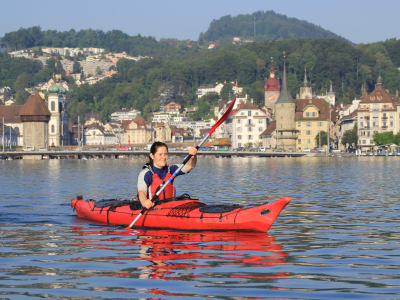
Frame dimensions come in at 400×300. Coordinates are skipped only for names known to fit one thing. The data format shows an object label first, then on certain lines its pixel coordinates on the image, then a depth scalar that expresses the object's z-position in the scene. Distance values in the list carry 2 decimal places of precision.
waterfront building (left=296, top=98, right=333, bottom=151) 178.50
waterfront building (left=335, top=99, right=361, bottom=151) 181.49
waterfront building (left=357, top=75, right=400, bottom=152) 168.38
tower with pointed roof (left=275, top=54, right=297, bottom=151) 177.62
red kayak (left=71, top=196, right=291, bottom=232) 23.52
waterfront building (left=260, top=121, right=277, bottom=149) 187.05
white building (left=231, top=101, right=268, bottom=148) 197.88
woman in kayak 24.33
